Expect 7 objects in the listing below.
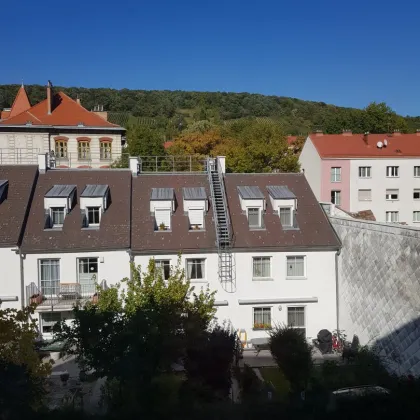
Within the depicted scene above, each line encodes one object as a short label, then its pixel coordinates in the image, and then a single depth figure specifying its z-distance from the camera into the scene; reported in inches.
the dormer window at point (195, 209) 910.4
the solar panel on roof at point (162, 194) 917.9
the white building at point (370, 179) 1644.9
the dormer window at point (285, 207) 928.3
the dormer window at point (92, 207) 888.3
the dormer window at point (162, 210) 907.4
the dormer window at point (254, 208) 921.5
